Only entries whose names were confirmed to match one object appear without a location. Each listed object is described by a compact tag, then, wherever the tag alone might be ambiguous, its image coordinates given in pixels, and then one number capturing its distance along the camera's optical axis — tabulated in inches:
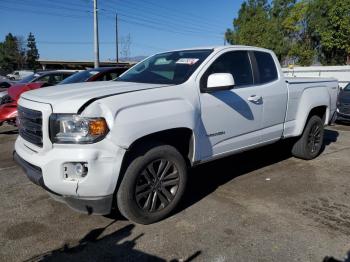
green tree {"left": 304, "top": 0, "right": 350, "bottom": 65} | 1130.7
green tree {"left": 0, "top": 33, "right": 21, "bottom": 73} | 3553.2
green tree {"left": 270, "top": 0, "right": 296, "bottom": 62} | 1405.0
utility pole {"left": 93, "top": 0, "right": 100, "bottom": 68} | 857.0
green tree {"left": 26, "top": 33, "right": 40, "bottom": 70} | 3565.0
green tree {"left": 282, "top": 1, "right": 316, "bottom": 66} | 1371.8
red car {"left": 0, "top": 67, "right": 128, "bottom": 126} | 335.9
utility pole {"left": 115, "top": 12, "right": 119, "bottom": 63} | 1884.5
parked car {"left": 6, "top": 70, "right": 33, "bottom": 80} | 1844.9
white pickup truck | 131.3
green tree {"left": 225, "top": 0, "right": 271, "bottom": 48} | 1432.1
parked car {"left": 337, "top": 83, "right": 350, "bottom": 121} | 431.5
